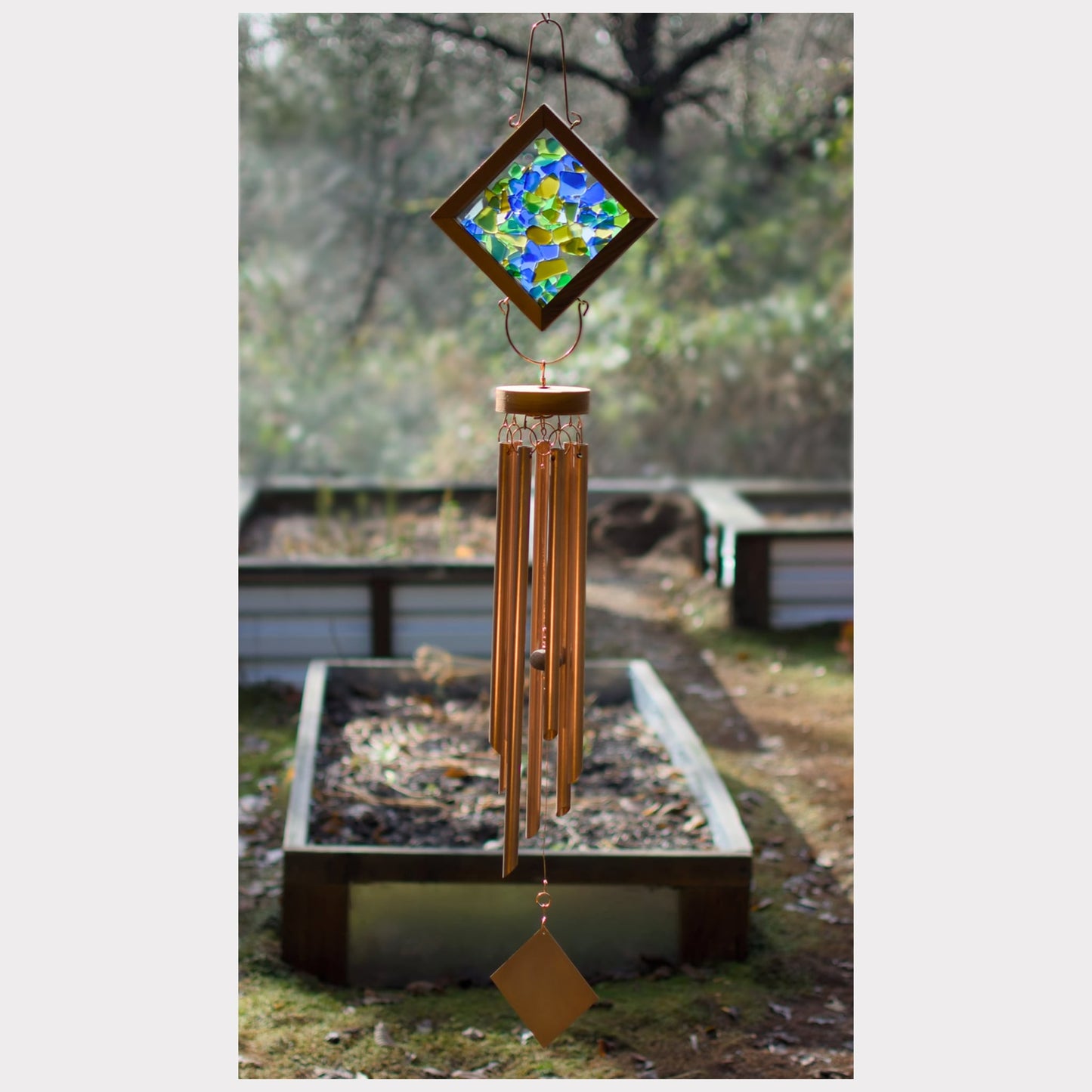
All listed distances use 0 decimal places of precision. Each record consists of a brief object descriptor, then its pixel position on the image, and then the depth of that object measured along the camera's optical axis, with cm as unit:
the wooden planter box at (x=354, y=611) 610
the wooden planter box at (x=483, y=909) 354
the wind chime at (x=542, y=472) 237
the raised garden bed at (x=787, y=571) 701
